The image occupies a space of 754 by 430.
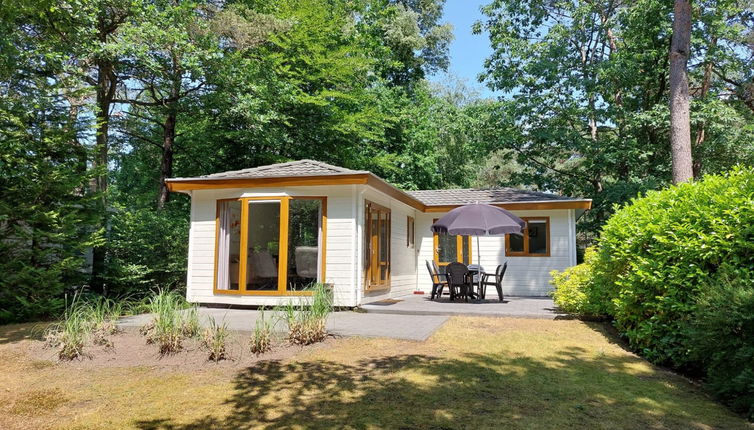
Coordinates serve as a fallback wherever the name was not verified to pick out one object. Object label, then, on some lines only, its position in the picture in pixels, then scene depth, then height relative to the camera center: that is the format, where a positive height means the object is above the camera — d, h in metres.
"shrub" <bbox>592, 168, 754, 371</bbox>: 3.94 +0.00
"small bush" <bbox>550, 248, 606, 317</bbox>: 6.71 -0.60
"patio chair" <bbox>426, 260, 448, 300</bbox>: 9.71 -0.64
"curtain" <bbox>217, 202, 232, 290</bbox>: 8.71 +0.01
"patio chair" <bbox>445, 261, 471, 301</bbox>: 9.10 -0.44
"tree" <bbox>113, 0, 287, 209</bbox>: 10.03 +4.75
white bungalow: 8.27 +0.39
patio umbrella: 8.59 +0.63
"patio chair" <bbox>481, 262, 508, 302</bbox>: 8.94 -0.56
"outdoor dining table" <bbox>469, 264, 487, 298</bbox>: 9.20 -0.40
